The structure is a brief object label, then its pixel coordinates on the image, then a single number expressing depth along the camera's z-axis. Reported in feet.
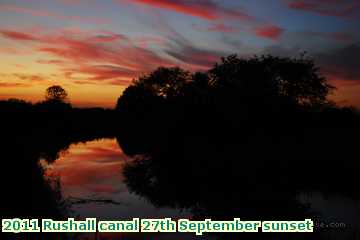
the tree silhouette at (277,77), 199.41
